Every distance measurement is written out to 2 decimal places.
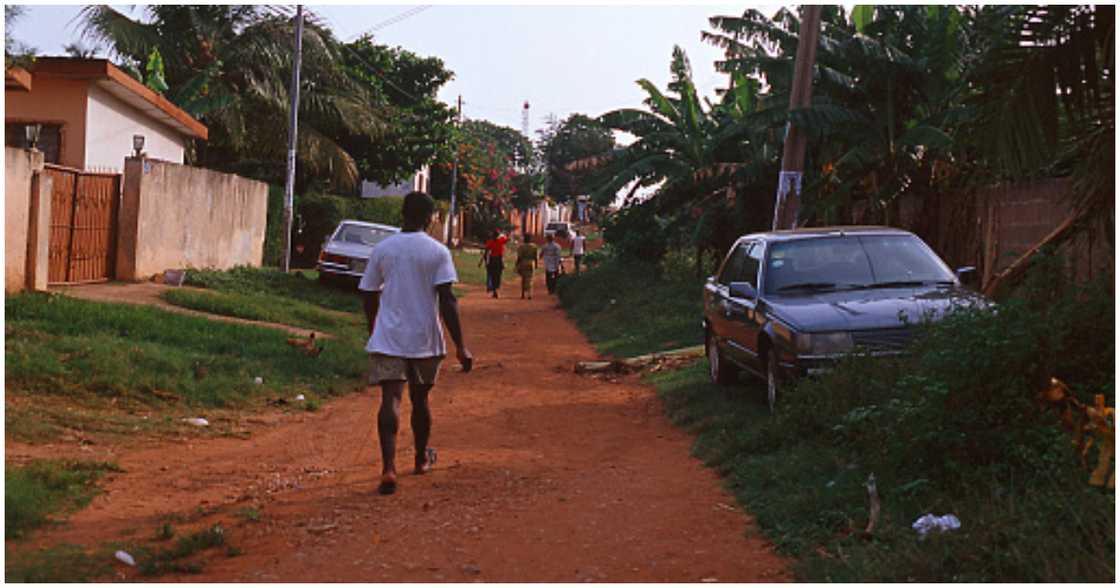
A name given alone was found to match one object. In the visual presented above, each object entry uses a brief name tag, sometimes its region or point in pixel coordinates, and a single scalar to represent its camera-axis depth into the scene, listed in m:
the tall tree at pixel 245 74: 30.47
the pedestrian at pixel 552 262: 30.33
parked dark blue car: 9.26
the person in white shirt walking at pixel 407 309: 7.48
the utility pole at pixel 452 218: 55.04
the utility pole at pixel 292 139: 27.30
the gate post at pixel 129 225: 20.20
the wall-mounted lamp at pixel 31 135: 16.02
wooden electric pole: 15.02
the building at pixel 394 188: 55.12
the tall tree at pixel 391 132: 39.97
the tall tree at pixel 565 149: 93.00
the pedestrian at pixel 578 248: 38.12
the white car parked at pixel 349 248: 24.27
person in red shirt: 27.97
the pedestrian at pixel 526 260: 28.11
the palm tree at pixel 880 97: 17.08
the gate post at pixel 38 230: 14.84
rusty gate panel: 17.84
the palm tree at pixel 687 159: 24.23
